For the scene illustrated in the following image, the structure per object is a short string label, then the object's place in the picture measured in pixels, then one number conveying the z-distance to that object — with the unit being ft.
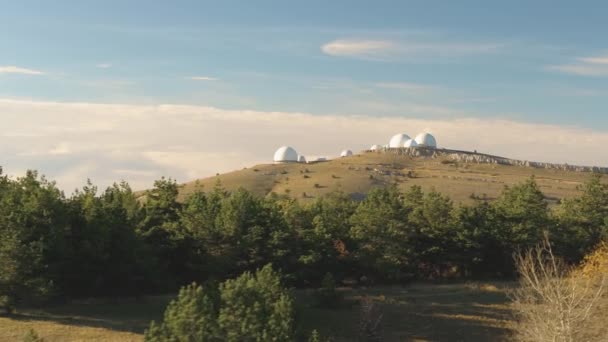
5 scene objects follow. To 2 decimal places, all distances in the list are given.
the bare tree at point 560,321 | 83.20
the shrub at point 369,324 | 125.39
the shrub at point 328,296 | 145.89
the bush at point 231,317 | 69.77
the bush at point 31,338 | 68.83
